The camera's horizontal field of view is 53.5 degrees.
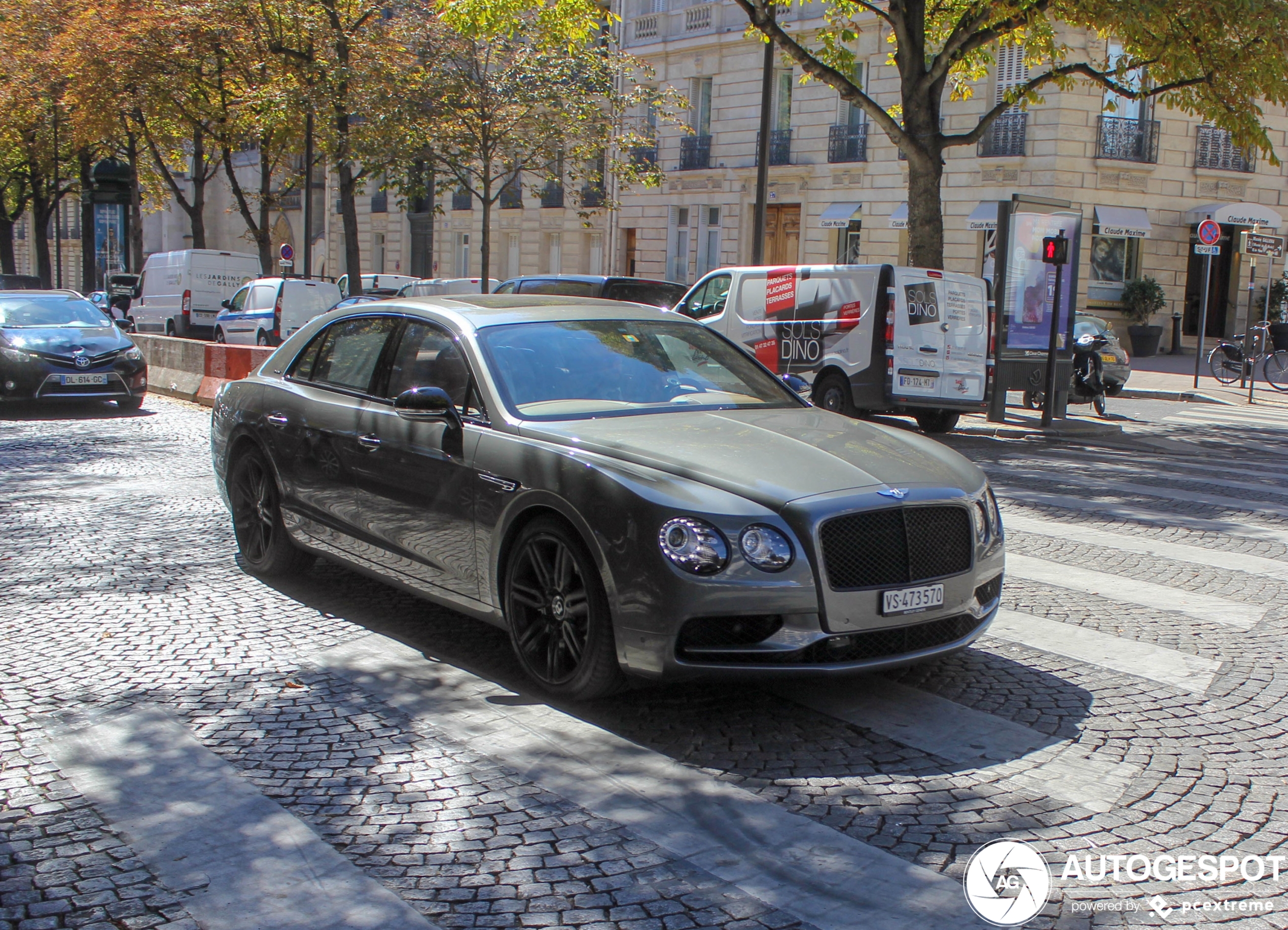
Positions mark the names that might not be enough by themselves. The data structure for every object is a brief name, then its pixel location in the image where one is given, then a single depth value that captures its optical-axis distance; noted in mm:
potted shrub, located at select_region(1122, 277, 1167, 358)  30203
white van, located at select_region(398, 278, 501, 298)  27531
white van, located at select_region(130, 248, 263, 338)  31781
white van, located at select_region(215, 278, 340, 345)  25875
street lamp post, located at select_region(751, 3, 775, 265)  20719
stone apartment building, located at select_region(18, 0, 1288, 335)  30062
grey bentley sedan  4340
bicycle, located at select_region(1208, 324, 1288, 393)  23672
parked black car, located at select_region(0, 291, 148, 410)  14695
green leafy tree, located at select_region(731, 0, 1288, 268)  15305
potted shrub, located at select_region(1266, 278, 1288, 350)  30203
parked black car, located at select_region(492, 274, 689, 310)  19031
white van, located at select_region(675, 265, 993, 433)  14977
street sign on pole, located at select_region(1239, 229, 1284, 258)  22312
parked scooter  18391
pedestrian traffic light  16109
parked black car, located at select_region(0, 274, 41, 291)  40094
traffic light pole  16078
